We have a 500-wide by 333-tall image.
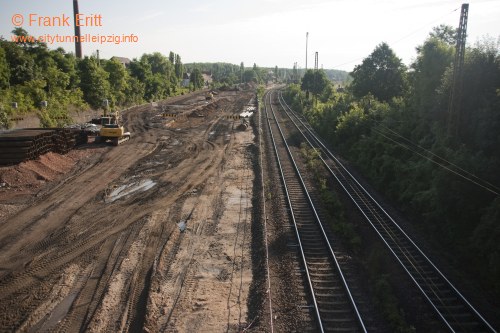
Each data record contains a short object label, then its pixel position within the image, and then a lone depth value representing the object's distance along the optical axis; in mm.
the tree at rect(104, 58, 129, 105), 55812
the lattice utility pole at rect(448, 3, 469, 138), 16453
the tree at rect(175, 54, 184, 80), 118344
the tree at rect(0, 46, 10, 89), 36791
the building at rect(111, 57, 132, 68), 112838
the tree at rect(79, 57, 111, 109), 49812
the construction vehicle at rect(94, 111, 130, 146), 31328
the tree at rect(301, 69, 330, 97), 65938
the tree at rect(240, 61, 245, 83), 172250
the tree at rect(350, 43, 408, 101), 39156
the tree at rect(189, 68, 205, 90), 113375
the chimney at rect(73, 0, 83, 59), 63875
